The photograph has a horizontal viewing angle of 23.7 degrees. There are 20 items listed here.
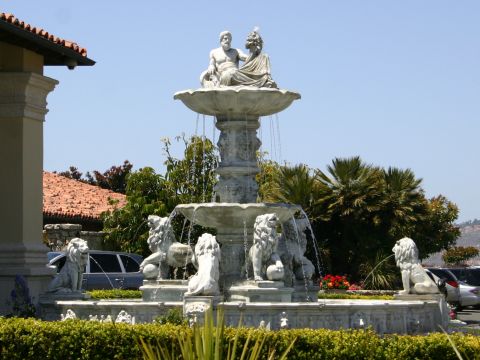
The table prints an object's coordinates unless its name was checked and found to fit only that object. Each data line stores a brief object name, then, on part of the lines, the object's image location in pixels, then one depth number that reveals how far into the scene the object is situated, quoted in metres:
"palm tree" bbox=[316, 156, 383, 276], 34.44
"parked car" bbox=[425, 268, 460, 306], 32.84
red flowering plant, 26.34
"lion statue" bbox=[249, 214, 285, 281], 16.69
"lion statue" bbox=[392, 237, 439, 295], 17.45
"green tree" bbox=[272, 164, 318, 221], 33.94
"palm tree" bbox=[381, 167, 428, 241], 34.66
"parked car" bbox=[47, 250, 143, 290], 24.64
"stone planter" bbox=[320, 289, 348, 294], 25.57
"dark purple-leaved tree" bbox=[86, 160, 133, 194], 62.06
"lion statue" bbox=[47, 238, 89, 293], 17.39
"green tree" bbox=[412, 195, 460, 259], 36.84
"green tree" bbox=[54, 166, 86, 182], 67.06
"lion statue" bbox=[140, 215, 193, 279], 18.08
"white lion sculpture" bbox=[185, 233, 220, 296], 14.95
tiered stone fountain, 15.63
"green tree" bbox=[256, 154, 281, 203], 33.87
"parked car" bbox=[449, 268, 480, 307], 34.47
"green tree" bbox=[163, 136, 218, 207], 35.19
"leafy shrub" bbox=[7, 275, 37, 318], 16.31
